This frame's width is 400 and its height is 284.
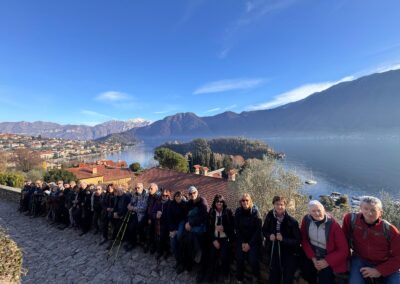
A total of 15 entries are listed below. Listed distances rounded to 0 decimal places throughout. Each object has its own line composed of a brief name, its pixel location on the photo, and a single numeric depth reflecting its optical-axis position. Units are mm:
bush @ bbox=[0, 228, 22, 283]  2625
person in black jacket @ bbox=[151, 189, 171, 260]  4672
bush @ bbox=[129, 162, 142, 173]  42812
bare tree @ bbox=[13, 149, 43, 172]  33747
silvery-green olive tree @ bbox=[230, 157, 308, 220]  15117
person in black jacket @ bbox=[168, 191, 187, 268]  4305
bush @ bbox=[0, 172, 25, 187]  15190
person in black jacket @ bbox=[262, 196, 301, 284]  3184
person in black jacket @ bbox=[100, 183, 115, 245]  5711
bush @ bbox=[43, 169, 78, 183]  23531
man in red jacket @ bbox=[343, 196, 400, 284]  2510
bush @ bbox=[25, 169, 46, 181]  23188
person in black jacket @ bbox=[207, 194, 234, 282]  3863
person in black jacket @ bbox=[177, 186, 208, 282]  4039
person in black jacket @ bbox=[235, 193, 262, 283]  3562
